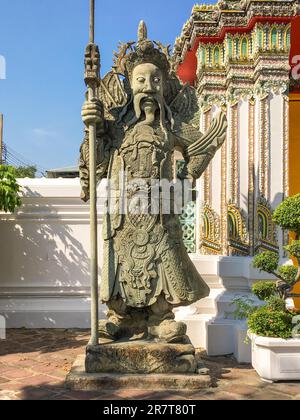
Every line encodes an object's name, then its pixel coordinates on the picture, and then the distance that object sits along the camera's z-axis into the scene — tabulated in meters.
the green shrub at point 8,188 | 5.30
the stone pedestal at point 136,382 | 3.65
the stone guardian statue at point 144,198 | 3.94
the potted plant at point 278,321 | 3.90
